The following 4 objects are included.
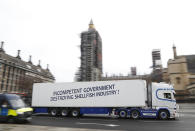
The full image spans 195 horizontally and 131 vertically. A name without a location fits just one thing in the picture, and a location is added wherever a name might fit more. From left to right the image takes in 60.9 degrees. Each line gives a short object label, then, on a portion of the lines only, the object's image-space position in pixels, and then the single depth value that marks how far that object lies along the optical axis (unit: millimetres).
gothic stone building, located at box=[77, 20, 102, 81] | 131638
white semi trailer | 17359
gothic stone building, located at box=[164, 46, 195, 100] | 60969
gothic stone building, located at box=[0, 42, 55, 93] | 70438
